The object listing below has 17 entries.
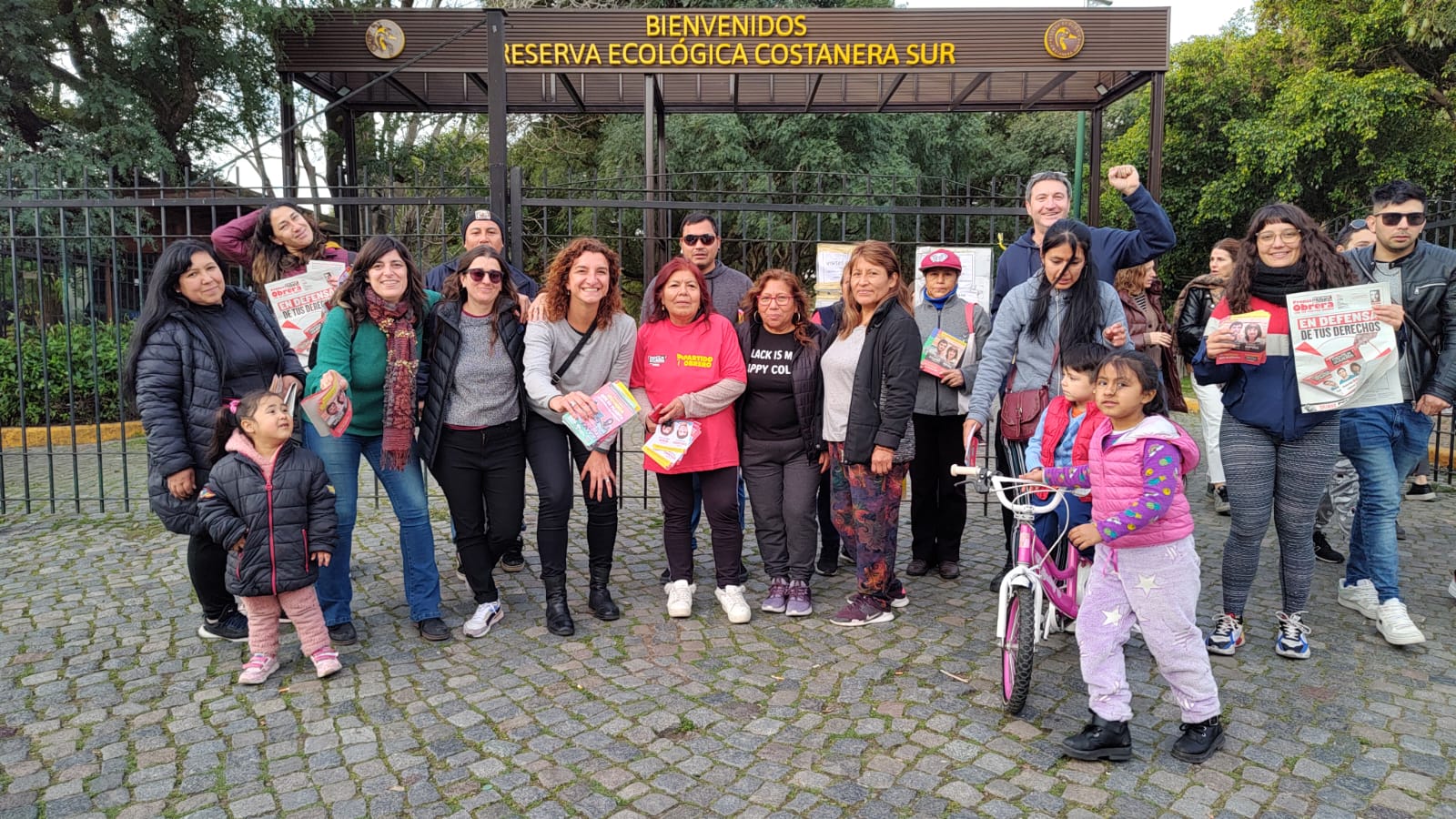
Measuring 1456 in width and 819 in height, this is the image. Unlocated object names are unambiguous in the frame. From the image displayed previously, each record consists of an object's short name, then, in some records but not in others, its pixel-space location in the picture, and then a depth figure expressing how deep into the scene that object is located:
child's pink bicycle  3.38
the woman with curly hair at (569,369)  4.32
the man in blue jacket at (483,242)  5.22
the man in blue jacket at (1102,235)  4.20
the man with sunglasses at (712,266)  5.13
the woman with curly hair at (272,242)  4.58
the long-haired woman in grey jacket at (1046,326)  4.11
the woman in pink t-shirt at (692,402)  4.47
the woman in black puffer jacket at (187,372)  3.87
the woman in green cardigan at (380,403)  4.10
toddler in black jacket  3.71
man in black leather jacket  4.29
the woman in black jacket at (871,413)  4.20
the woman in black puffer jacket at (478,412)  4.22
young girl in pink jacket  3.07
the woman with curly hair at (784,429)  4.56
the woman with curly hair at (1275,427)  3.86
